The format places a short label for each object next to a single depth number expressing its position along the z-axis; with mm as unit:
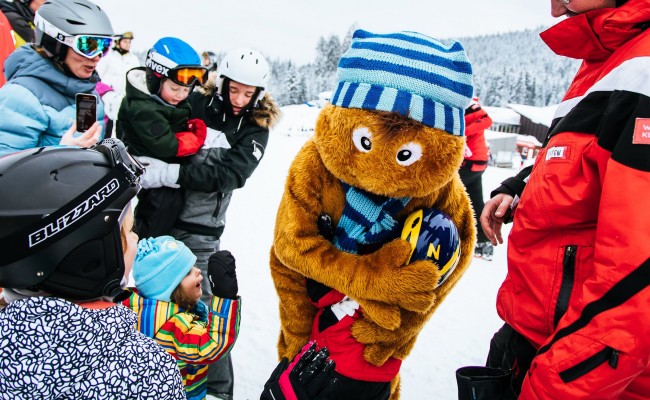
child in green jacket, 2439
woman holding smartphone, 2104
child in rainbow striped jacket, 1857
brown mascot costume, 1513
